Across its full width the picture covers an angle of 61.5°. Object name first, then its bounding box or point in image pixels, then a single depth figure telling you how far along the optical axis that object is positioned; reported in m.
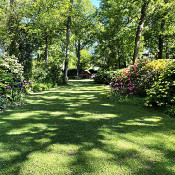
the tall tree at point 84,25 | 28.96
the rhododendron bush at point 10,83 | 6.19
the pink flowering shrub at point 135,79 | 7.64
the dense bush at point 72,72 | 40.02
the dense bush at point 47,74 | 12.42
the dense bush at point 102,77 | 16.97
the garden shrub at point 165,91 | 5.40
